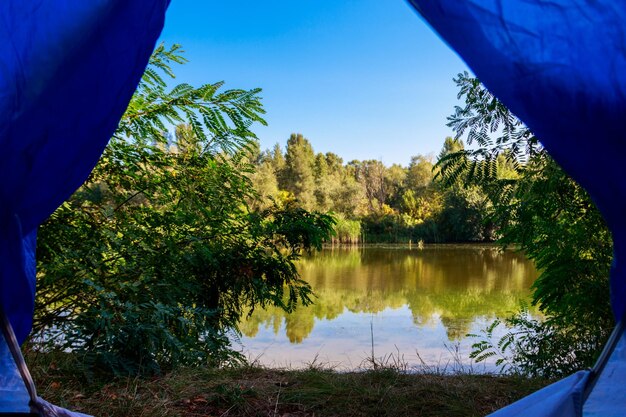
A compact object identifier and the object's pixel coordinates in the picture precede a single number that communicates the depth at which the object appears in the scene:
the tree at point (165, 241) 2.47
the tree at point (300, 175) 28.24
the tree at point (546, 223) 2.39
